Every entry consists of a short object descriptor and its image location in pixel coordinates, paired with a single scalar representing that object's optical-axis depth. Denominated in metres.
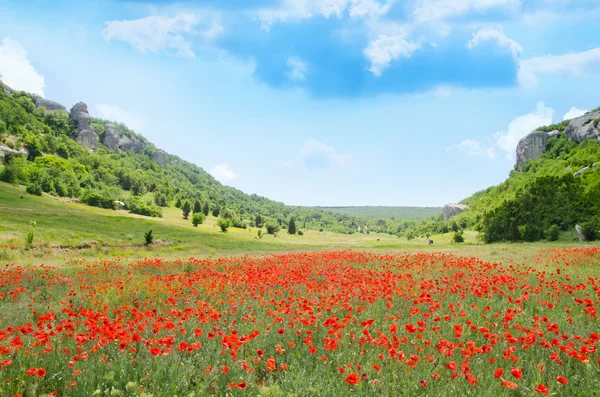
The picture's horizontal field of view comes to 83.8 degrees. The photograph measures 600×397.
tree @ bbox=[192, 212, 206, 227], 93.89
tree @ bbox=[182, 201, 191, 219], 127.41
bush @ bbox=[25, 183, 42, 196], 83.88
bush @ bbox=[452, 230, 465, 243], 69.03
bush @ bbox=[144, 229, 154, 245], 38.53
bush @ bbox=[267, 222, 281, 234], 115.50
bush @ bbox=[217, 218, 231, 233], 93.62
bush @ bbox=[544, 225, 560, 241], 44.44
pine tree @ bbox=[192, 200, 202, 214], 141.00
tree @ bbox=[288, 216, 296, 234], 130.79
